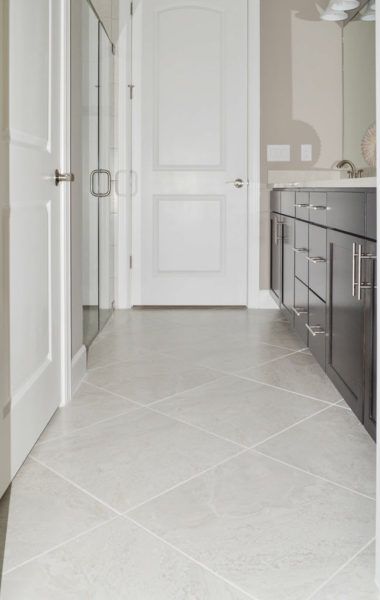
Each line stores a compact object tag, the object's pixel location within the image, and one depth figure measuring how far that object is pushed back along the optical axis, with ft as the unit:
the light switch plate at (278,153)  14.33
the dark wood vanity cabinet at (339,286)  5.83
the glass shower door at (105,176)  11.61
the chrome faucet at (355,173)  11.35
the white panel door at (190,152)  14.21
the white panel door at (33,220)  5.43
